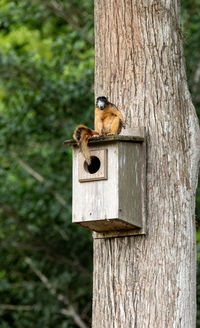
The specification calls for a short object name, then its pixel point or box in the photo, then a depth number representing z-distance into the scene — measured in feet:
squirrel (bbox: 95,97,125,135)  32.30
